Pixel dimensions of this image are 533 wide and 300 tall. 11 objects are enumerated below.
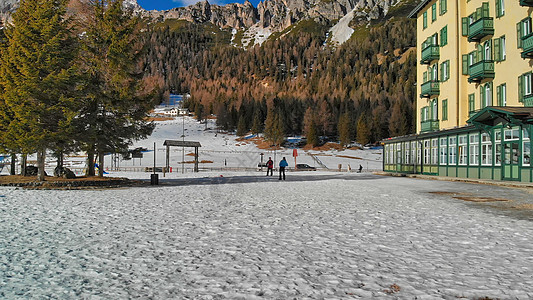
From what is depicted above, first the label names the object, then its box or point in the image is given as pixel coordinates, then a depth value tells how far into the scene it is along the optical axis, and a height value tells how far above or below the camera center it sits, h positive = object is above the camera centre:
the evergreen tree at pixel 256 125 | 123.38 +10.23
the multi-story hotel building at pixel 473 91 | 22.67 +5.09
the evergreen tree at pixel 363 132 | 106.62 +7.05
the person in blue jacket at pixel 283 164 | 30.03 -0.56
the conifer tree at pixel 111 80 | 21.64 +4.49
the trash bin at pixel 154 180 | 24.20 -1.49
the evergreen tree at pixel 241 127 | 124.56 +9.52
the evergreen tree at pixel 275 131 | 105.94 +7.23
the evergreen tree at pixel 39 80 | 18.89 +3.82
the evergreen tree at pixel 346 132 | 104.38 +6.89
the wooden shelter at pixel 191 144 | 48.07 +1.54
